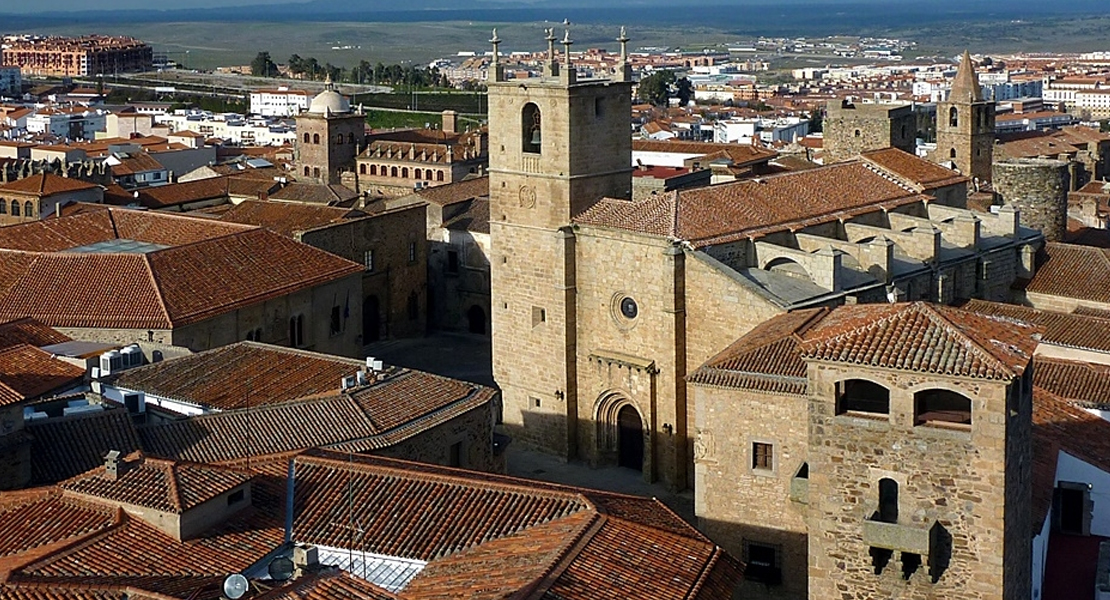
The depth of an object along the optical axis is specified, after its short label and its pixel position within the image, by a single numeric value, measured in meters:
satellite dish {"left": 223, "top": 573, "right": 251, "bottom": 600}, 13.76
